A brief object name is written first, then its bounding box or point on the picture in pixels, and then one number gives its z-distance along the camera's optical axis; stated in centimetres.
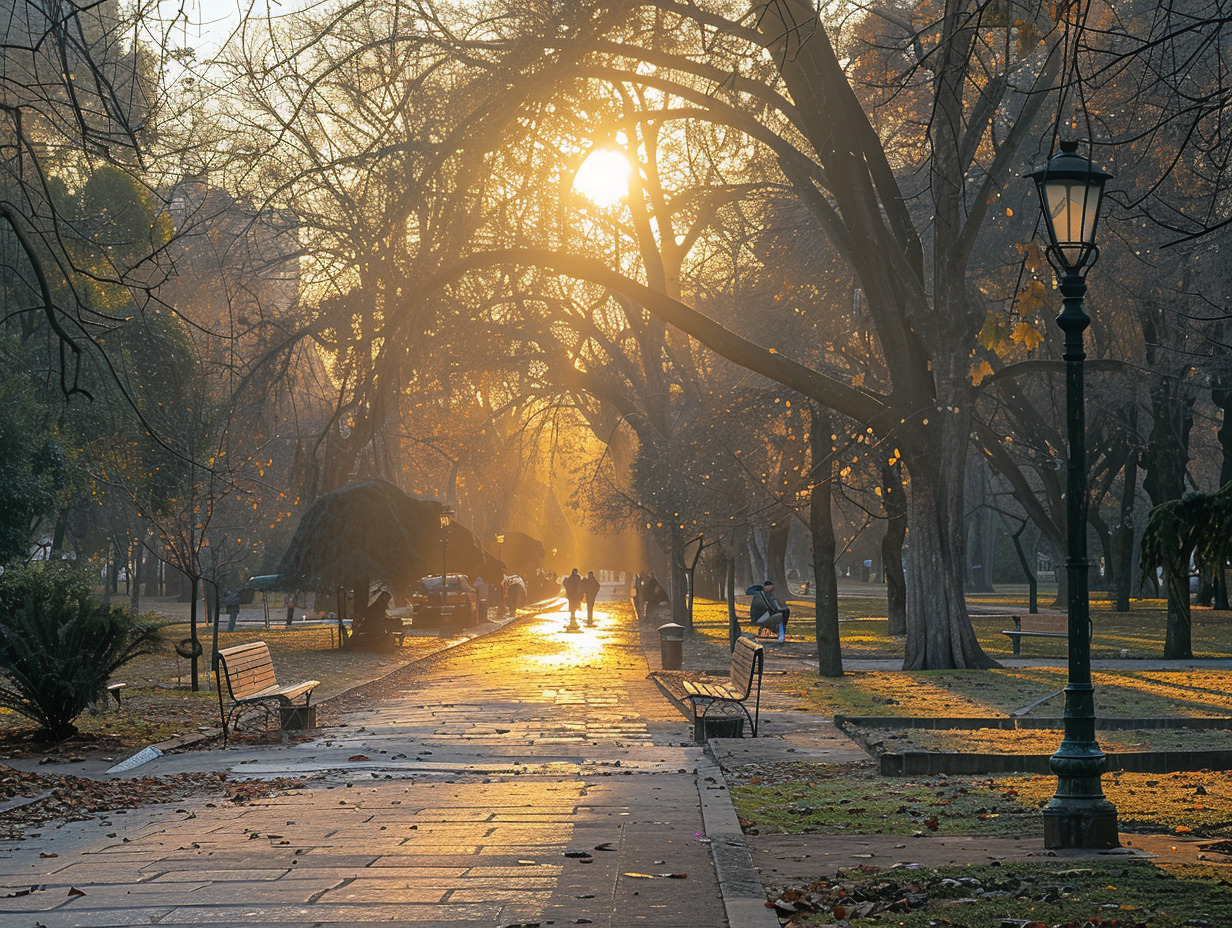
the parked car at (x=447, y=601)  4520
